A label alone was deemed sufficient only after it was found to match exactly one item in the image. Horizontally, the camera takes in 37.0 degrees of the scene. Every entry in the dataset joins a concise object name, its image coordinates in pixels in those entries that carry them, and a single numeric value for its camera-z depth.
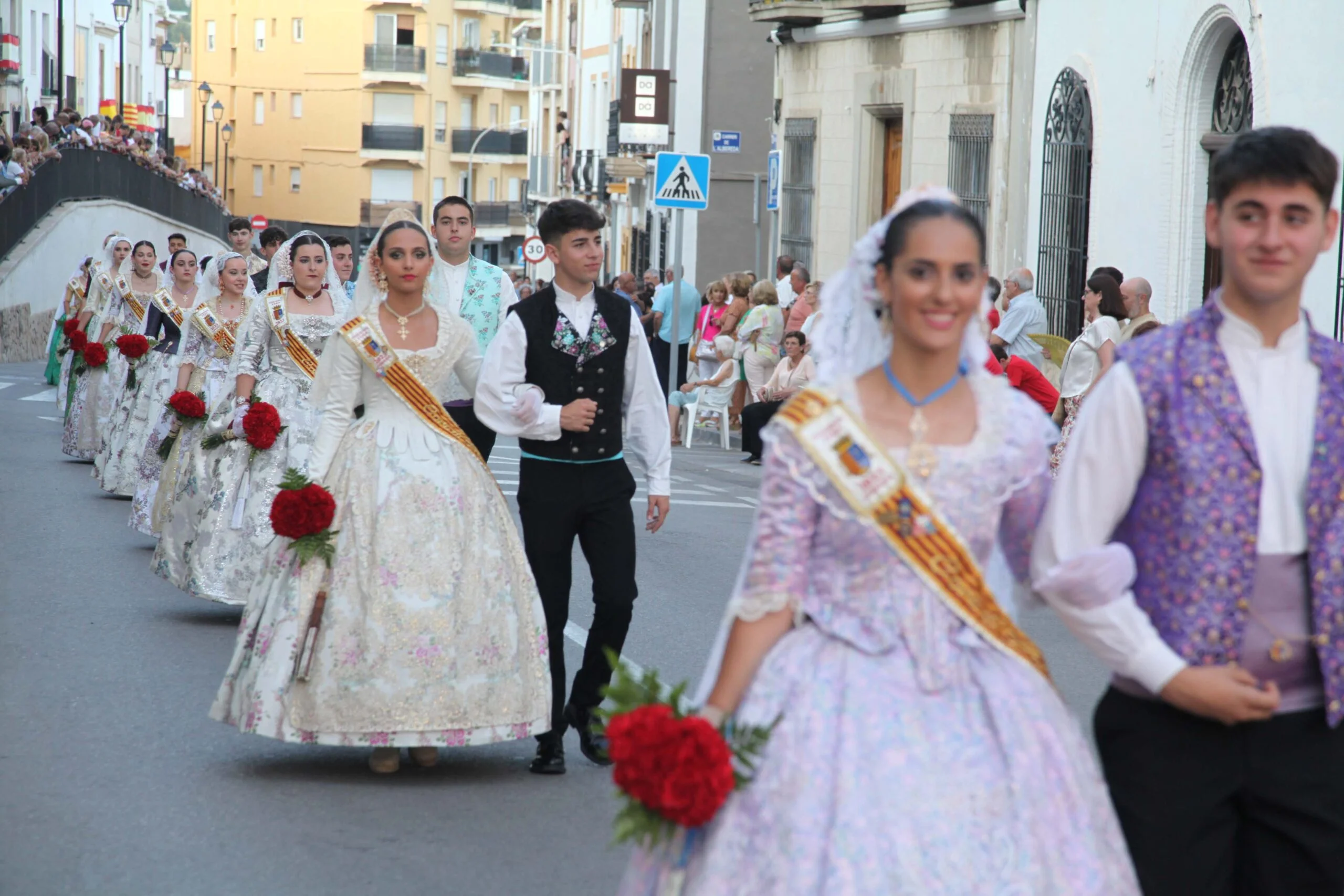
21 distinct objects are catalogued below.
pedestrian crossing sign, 22.30
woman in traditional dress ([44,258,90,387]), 19.66
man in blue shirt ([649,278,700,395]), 23.86
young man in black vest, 6.82
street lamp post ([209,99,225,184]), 77.31
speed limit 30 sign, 41.31
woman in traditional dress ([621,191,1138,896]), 3.41
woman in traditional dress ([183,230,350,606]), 9.69
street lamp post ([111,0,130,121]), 47.53
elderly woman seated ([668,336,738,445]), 21.45
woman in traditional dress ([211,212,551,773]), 6.68
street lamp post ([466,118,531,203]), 81.94
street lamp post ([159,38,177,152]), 54.47
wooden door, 25.41
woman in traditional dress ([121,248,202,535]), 14.10
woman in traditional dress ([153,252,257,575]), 11.26
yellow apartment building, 83.44
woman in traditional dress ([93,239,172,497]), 15.12
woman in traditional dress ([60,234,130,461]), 16.88
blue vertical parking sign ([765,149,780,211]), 27.12
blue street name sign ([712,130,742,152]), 26.08
